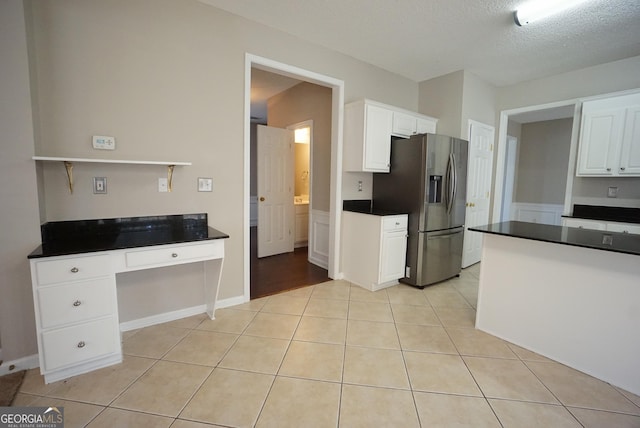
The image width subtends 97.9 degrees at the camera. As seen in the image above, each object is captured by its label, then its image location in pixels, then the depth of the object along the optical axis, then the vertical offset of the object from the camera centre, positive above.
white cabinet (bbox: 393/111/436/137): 3.46 +0.83
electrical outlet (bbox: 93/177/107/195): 2.09 -0.03
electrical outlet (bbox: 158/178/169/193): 2.34 -0.02
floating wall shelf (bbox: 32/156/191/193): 1.77 +0.14
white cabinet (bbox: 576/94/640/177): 3.09 +0.64
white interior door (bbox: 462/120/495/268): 3.95 +0.09
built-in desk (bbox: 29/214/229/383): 1.65 -0.60
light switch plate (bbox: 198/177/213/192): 2.52 +0.00
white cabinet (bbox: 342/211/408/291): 3.16 -0.71
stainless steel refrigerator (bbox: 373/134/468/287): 3.17 -0.10
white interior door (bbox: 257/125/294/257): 4.51 -0.08
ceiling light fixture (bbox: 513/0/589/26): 2.25 +1.53
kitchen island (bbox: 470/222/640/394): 1.74 -0.74
